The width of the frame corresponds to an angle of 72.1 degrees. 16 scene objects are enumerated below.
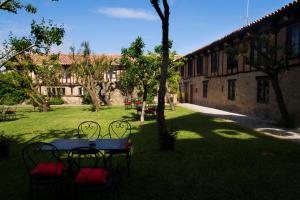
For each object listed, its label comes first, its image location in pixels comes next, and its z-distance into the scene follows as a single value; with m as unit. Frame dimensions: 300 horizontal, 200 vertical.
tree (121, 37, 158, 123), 11.11
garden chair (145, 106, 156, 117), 13.03
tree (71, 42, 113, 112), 19.25
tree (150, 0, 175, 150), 5.98
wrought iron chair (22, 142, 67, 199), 3.45
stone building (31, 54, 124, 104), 29.19
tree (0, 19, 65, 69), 6.22
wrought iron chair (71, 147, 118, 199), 3.16
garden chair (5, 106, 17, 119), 15.36
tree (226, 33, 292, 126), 9.86
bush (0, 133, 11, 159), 6.10
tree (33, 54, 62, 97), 21.22
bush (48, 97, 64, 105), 27.76
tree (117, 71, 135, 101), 28.88
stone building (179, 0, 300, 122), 10.65
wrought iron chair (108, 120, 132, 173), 4.80
